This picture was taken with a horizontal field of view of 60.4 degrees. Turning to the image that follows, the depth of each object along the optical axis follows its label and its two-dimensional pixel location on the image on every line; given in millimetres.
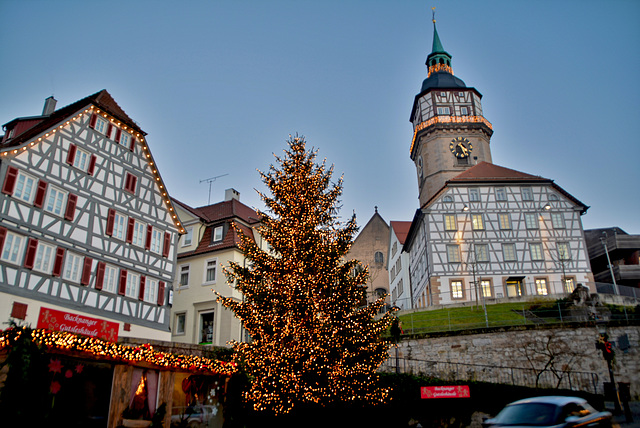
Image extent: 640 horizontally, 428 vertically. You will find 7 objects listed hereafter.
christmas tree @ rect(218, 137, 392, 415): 16766
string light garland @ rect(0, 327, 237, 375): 11695
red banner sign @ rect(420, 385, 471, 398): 19031
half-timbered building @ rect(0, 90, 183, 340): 19609
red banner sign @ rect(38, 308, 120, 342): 19375
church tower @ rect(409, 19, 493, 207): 50031
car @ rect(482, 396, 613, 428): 9898
